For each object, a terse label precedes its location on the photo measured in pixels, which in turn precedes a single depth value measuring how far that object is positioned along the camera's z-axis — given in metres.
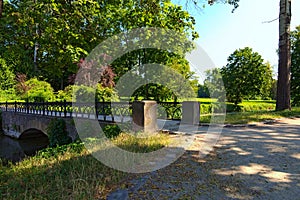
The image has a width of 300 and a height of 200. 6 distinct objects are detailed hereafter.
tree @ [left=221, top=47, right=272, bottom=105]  28.21
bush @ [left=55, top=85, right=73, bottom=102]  19.51
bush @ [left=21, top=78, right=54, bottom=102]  22.84
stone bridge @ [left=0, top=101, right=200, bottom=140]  7.00
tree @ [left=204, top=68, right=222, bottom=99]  31.00
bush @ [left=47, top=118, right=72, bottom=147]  12.19
